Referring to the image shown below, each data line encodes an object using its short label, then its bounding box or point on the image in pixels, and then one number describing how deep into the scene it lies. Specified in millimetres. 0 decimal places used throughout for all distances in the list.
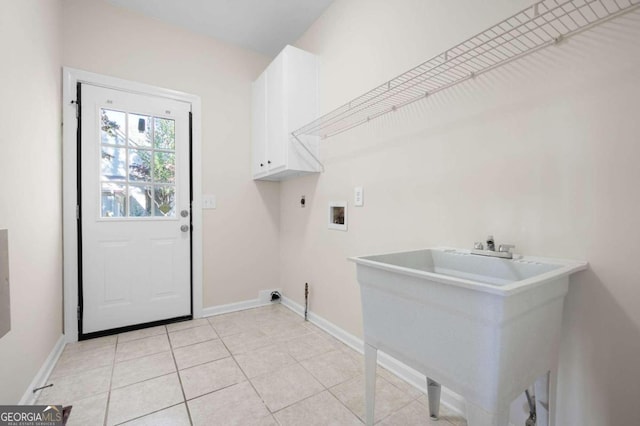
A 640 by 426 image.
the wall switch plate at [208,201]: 2686
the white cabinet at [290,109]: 2320
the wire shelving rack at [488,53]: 993
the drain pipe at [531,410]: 1099
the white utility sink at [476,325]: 793
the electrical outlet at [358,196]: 2006
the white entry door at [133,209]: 2242
